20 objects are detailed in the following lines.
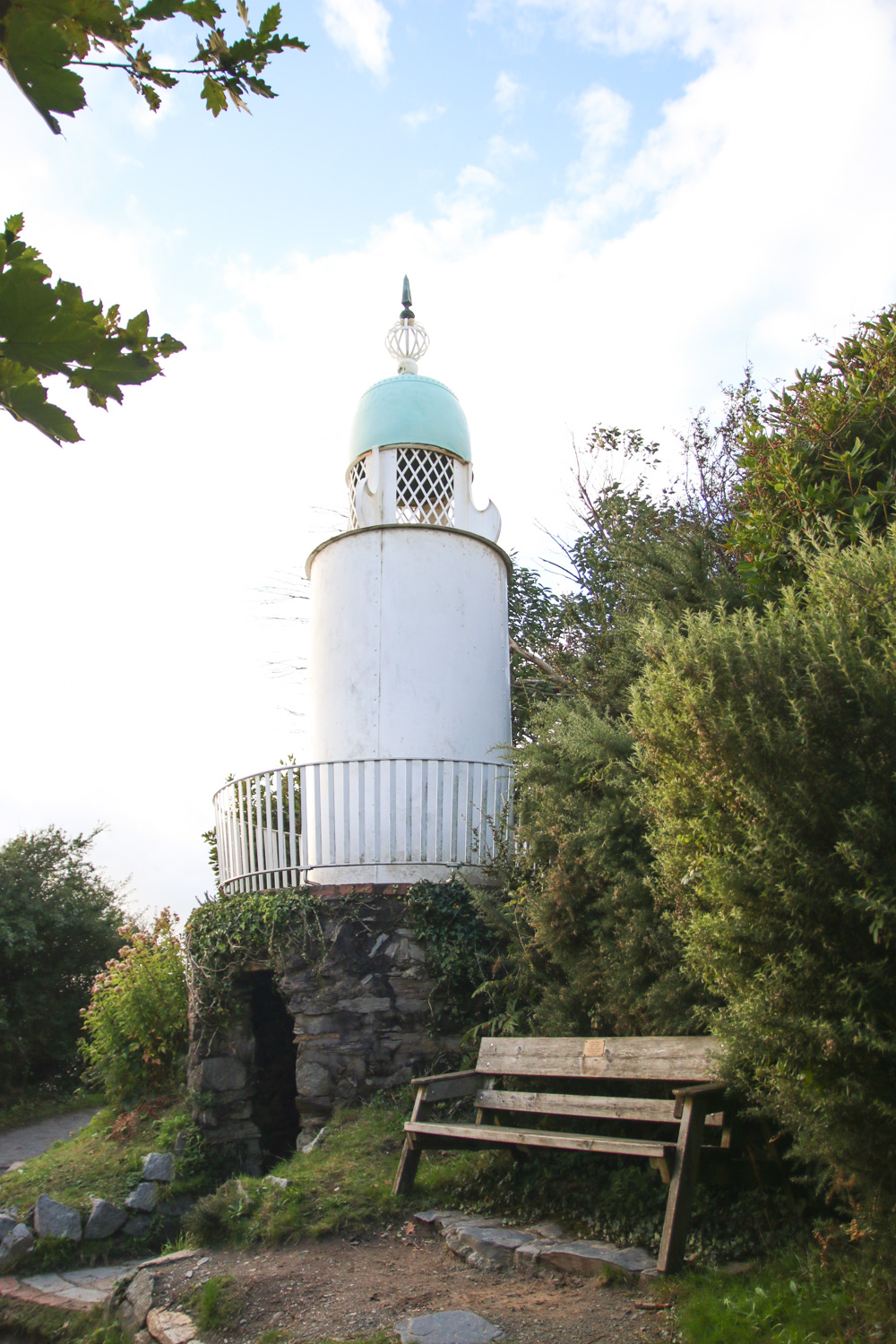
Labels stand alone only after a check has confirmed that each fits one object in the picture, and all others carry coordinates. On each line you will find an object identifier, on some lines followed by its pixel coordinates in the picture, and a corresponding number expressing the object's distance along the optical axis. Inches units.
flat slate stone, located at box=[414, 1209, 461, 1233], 188.9
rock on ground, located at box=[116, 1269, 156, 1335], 171.8
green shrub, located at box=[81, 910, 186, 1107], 338.6
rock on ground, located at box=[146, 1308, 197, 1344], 156.5
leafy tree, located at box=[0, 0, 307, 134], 58.9
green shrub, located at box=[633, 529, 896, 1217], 114.0
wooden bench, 143.9
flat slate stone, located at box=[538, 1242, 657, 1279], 148.6
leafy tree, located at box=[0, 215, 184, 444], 55.9
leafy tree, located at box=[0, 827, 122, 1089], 526.3
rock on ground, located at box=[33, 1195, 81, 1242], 258.1
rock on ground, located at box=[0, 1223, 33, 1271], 250.8
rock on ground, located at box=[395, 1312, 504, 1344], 133.8
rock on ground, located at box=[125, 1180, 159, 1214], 270.8
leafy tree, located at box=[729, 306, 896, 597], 185.2
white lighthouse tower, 295.1
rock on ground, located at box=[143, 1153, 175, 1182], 279.0
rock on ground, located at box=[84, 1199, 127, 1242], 261.7
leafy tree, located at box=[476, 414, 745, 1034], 184.1
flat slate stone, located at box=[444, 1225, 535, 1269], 165.0
